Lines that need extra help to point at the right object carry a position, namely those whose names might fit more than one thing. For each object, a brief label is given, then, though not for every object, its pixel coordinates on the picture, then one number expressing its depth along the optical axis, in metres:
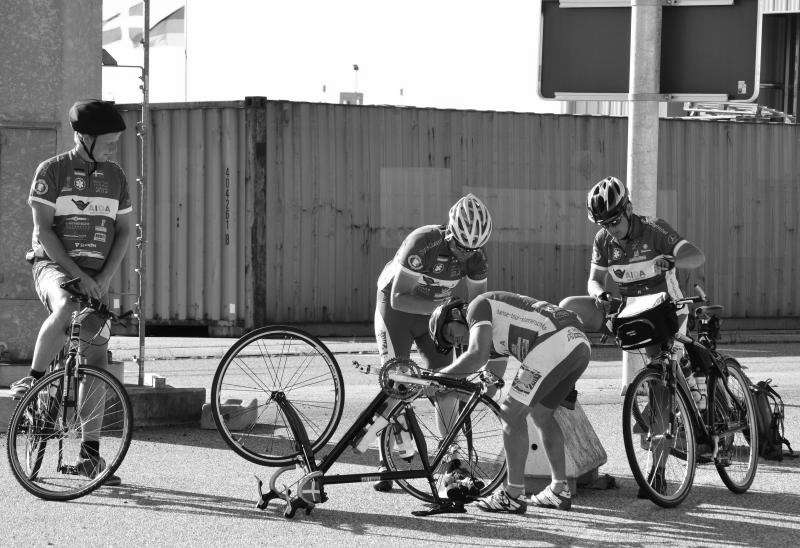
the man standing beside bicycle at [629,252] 15.66
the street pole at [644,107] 18.89
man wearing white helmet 14.63
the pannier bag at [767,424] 16.52
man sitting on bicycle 14.74
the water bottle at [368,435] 13.52
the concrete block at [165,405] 18.52
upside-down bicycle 13.42
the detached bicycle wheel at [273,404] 14.37
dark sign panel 18.64
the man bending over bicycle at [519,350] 13.04
